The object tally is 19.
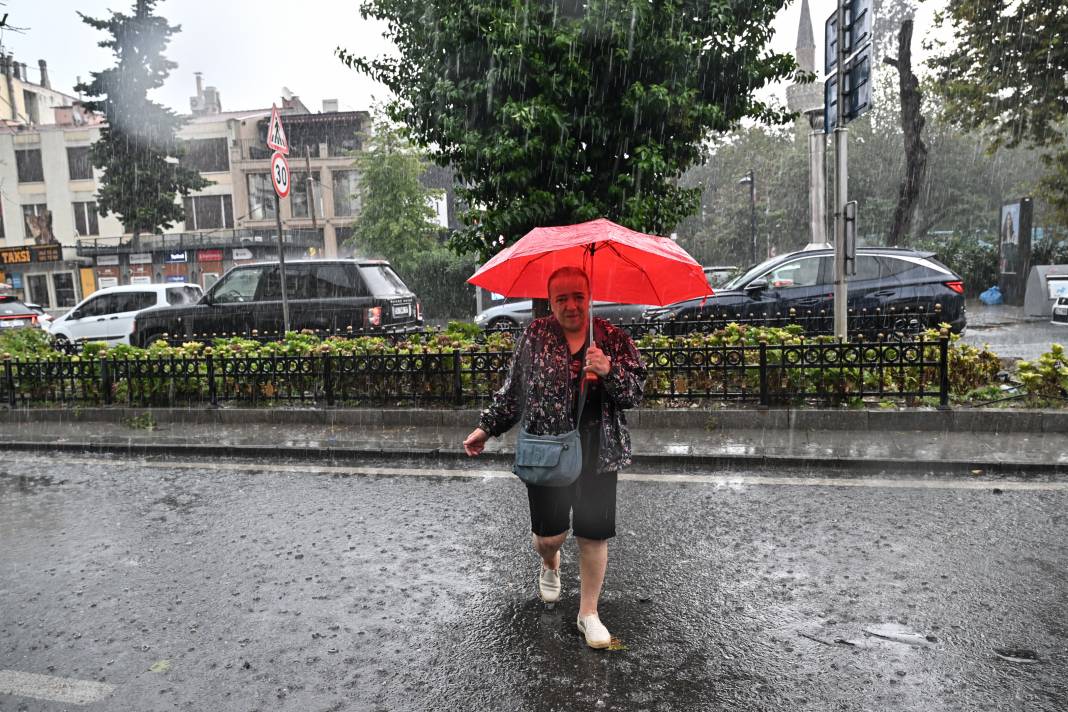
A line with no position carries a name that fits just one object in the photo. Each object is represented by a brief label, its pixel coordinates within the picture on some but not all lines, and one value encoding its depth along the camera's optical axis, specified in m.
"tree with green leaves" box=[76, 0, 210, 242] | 37.91
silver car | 16.12
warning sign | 10.74
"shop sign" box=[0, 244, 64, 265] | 46.22
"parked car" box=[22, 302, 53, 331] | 24.23
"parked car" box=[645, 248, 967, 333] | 12.16
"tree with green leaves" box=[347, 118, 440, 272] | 29.41
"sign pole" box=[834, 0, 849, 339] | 9.13
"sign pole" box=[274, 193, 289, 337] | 10.68
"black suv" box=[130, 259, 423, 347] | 13.27
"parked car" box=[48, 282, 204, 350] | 18.03
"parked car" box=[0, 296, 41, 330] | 23.02
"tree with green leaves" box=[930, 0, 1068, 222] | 18.05
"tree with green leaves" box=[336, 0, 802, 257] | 8.73
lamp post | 33.03
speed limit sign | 10.84
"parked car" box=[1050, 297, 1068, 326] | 16.25
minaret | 13.54
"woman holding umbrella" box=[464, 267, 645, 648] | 3.50
